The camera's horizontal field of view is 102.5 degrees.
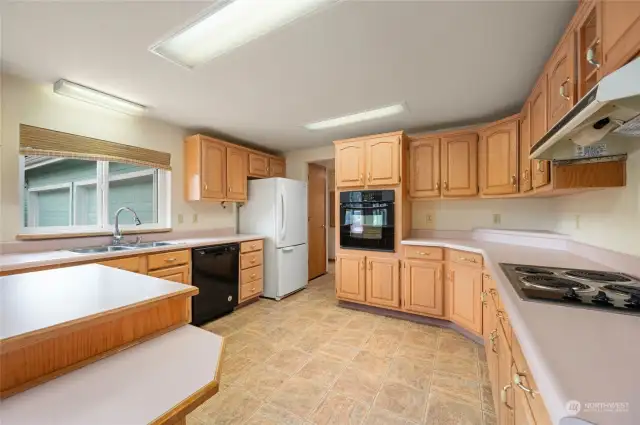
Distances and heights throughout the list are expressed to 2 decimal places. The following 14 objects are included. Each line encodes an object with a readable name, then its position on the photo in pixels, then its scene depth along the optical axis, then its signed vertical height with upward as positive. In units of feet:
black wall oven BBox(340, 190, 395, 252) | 9.94 -0.36
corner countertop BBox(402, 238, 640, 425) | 1.52 -1.11
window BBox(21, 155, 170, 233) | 7.44 +0.57
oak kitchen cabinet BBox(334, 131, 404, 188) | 9.85 +2.02
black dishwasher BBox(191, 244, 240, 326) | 9.12 -2.63
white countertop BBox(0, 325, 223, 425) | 1.92 -1.55
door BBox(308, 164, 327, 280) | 15.53 -0.59
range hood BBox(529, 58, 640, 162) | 2.34 +1.14
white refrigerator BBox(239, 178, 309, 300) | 11.87 -0.77
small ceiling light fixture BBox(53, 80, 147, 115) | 6.98 +3.37
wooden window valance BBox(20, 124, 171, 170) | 6.96 +1.96
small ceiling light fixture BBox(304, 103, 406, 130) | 9.10 +3.60
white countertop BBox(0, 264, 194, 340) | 2.39 -1.02
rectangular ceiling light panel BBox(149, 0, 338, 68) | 4.51 +3.62
